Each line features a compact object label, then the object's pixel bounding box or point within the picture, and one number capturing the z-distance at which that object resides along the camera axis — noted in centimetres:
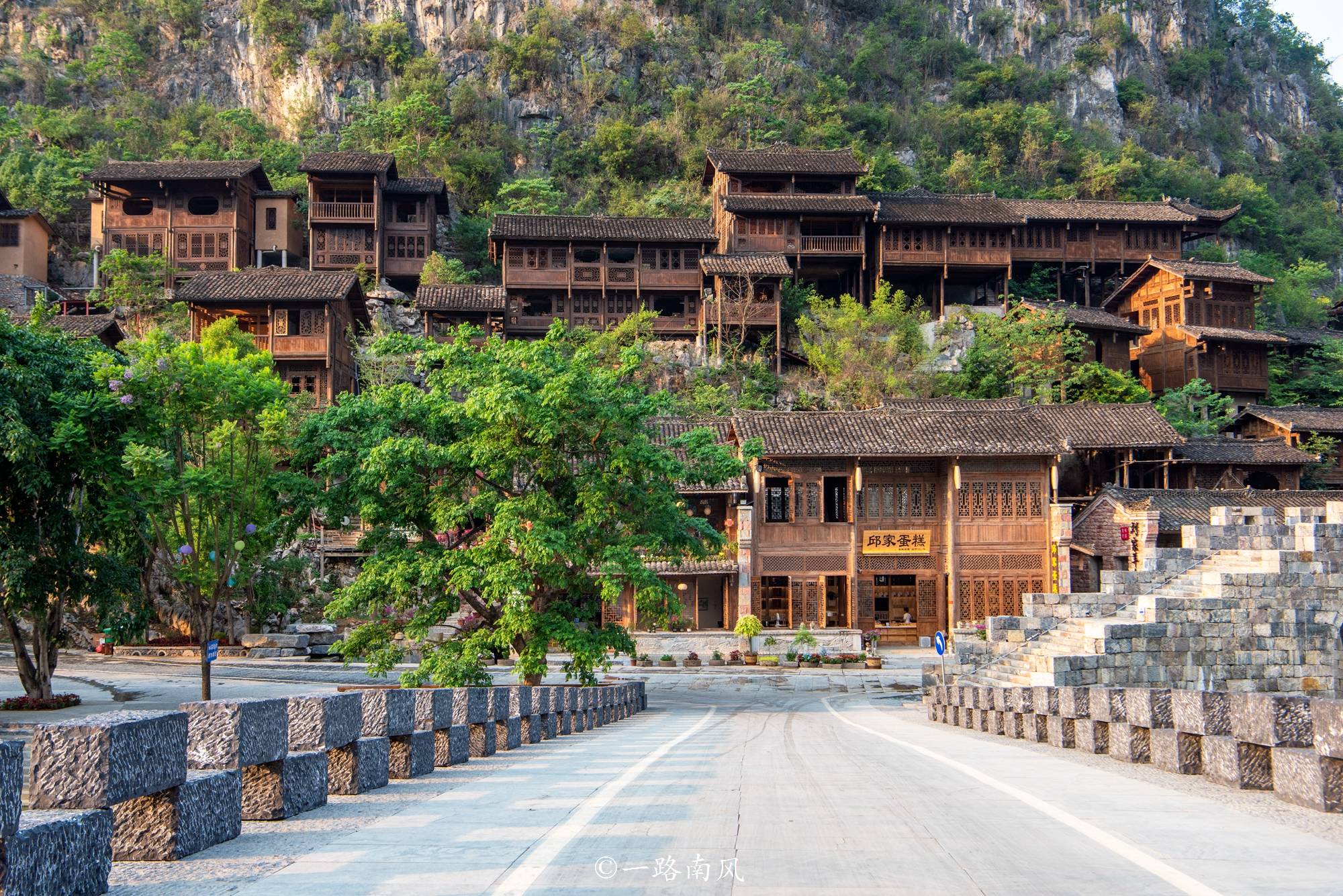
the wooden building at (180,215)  5472
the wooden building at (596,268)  5428
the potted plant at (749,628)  3575
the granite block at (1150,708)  1037
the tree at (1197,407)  4844
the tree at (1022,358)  4931
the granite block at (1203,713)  900
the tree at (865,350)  4938
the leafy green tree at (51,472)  1766
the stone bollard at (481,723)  1040
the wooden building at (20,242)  5284
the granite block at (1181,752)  952
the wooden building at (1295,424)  4731
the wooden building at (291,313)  4659
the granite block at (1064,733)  1309
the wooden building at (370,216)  5572
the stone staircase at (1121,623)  2283
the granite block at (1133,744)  1090
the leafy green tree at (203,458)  2256
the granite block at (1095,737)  1212
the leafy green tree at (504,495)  2262
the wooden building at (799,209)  5584
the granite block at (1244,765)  834
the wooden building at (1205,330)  5319
